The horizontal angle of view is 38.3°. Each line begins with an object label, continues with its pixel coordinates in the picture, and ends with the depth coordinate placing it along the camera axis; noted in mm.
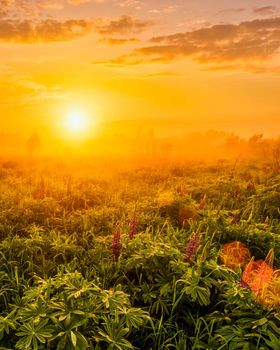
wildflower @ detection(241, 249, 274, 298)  3578
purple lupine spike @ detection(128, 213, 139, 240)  5051
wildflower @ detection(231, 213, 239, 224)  6418
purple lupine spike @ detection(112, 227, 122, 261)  4554
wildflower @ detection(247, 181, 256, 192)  9731
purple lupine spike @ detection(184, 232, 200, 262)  4168
